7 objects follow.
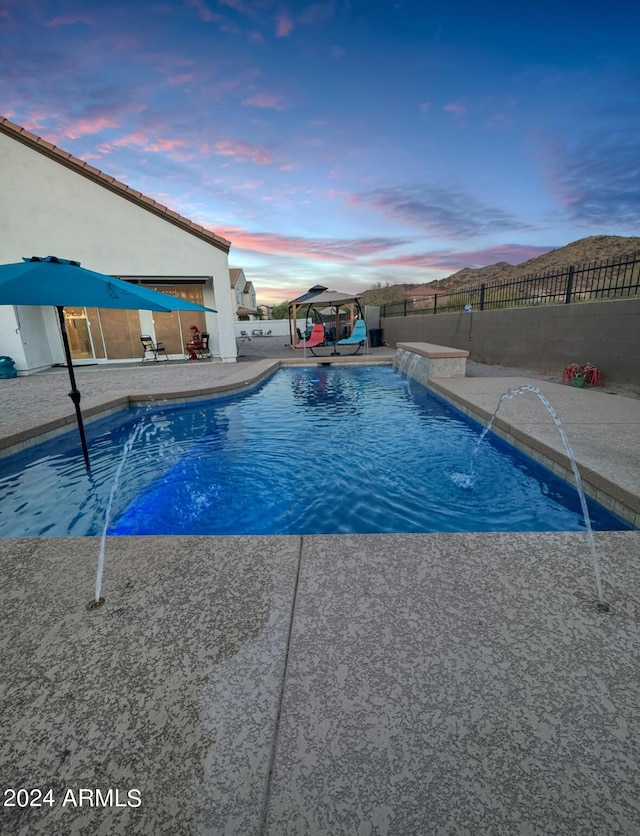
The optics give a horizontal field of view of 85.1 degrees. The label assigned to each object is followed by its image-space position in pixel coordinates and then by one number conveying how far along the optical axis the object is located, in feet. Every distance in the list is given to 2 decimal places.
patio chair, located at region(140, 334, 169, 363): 43.11
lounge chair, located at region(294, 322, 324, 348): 49.62
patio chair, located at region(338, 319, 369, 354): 48.19
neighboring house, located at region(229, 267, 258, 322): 108.45
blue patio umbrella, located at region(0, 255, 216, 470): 10.11
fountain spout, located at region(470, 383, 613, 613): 5.42
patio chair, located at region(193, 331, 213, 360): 44.73
